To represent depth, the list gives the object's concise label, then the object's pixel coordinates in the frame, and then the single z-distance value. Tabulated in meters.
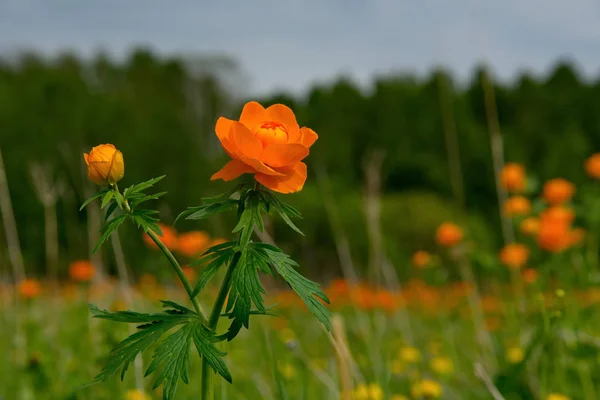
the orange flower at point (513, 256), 1.94
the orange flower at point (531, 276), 1.55
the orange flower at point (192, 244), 2.22
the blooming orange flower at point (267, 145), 0.79
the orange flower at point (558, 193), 2.04
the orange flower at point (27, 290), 1.92
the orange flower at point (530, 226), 1.91
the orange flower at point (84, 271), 2.01
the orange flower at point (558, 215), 1.64
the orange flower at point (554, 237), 1.59
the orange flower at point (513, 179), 2.19
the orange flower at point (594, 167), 2.11
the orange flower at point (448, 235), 2.24
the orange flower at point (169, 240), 1.92
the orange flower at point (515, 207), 2.04
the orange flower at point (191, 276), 2.26
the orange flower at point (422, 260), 2.21
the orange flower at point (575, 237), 1.62
